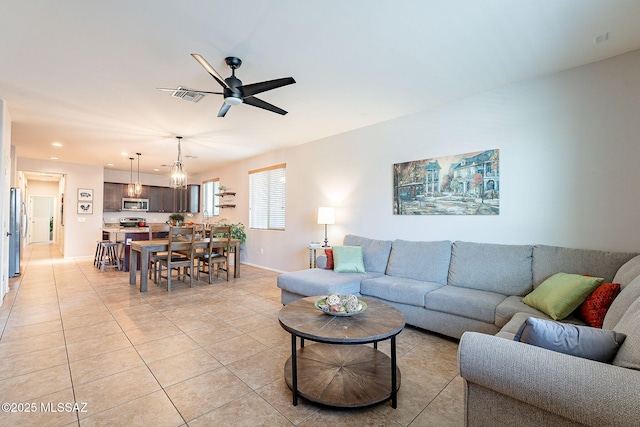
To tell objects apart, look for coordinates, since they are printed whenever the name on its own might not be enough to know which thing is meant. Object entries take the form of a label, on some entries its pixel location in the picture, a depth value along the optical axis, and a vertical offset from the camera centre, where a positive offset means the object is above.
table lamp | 4.68 +0.02
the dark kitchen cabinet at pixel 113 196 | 8.48 +0.61
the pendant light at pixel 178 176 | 5.05 +0.70
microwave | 8.81 +0.36
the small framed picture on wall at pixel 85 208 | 7.88 +0.23
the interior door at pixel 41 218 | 12.06 -0.09
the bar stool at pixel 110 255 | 6.38 -0.90
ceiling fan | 2.51 +1.15
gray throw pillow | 1.18 -0.51
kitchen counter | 6.41 -0.31
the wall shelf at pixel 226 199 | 7.74 +0.49
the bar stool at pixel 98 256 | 6.74 -0.93
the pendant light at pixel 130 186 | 7.08 +0.87
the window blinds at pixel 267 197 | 6.24 +0.45
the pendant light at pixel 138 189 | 6.97 +0.66
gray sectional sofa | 1.06 -0.63
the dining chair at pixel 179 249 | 4.75 -0.61
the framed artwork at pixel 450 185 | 3.29 +0.41
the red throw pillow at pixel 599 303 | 1.93 -0.57
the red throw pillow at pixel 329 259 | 4.06 -0.58
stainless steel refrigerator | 5.23 -0.25
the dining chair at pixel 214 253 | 5.26 -0.69
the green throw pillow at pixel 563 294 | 2.12 -0.57
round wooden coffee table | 1.80 -1.13
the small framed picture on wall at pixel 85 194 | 7.86 +0.60
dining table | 4.64 -0.55
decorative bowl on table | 2.06 -0.64
